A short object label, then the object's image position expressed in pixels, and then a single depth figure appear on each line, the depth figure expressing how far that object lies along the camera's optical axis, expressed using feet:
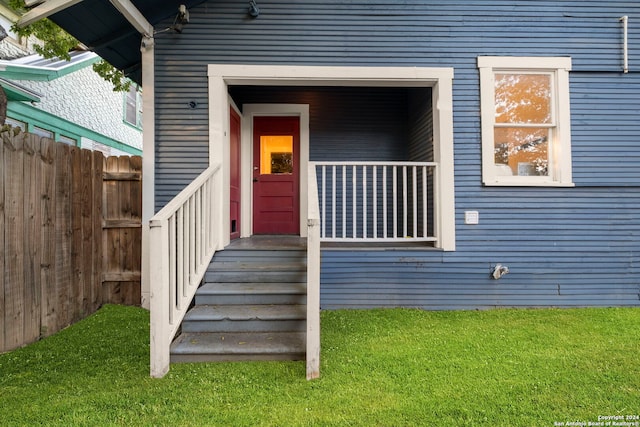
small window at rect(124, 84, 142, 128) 29.04
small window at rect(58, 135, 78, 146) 20.65
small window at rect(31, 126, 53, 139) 18.43
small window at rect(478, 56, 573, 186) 12.49
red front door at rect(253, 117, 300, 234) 17.16
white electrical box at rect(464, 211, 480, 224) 12.50
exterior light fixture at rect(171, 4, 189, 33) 11.74
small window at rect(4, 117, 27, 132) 16.69
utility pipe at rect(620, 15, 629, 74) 12.61
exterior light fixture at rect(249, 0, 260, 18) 12.26
